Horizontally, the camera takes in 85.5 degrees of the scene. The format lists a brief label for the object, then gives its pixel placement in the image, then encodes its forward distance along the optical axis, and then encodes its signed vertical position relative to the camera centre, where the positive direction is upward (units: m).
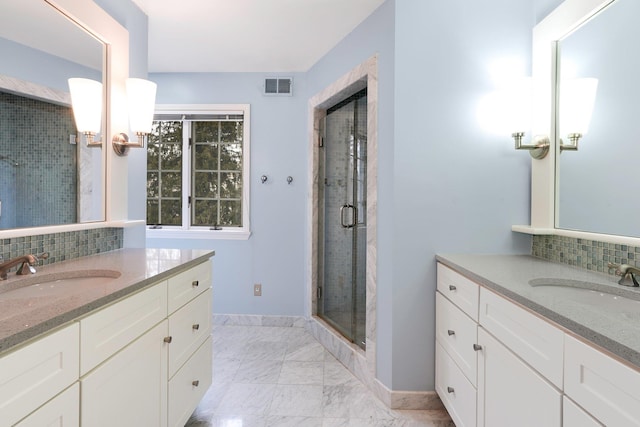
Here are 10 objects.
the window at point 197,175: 3.20 +0.32
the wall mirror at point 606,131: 1.29 +0.33
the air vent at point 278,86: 3.11 +1.12
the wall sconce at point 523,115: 1.77 +0.51
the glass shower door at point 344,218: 2.52 -0.05
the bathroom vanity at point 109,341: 0.78 -0.39
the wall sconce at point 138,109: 1.78 +0.52
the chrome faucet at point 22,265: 1.17 -0.20
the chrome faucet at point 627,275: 1.21 -0.22
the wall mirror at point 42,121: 1.25 +0.34
